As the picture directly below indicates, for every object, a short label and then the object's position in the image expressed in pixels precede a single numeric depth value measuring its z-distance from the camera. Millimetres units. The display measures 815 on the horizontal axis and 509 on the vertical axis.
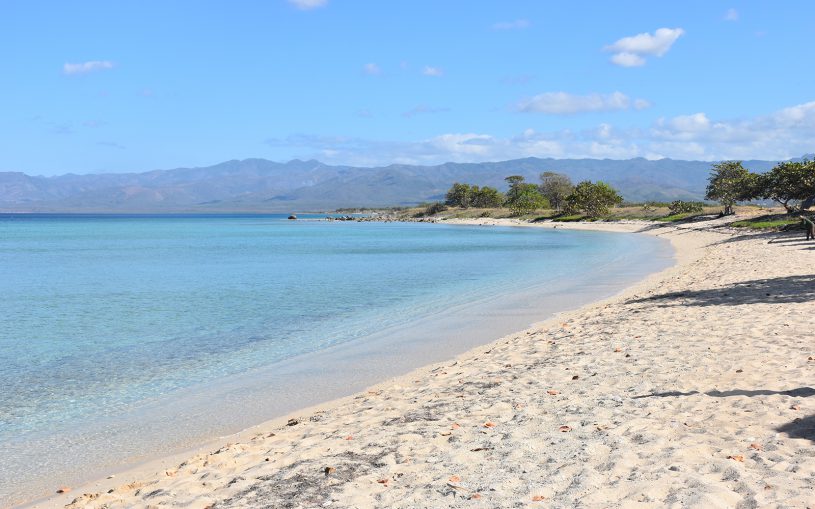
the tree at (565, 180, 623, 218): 124875
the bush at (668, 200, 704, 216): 100119
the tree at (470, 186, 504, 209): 194375
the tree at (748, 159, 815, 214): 60719
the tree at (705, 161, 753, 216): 79688
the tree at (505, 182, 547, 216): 157375
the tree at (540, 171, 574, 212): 162000
